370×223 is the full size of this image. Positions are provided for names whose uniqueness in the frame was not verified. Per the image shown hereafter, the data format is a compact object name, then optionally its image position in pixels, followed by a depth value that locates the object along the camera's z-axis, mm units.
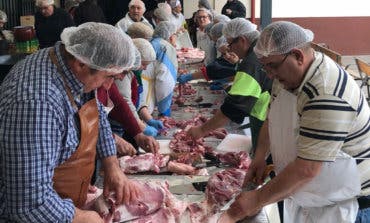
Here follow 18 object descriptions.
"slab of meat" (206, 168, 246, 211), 2358
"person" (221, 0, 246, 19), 9789
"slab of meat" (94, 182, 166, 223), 2125
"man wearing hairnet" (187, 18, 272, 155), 2914
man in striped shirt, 1776
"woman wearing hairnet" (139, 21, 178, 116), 3922
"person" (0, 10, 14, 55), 5640
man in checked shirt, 1452
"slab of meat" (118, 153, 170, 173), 2771
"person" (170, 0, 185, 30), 9531
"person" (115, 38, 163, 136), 3168
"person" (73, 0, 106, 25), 6945
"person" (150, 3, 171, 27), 7699
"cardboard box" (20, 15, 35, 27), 8430
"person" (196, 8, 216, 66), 6096
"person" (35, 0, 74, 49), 6457
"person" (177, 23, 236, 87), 4871
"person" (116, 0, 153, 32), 7105
